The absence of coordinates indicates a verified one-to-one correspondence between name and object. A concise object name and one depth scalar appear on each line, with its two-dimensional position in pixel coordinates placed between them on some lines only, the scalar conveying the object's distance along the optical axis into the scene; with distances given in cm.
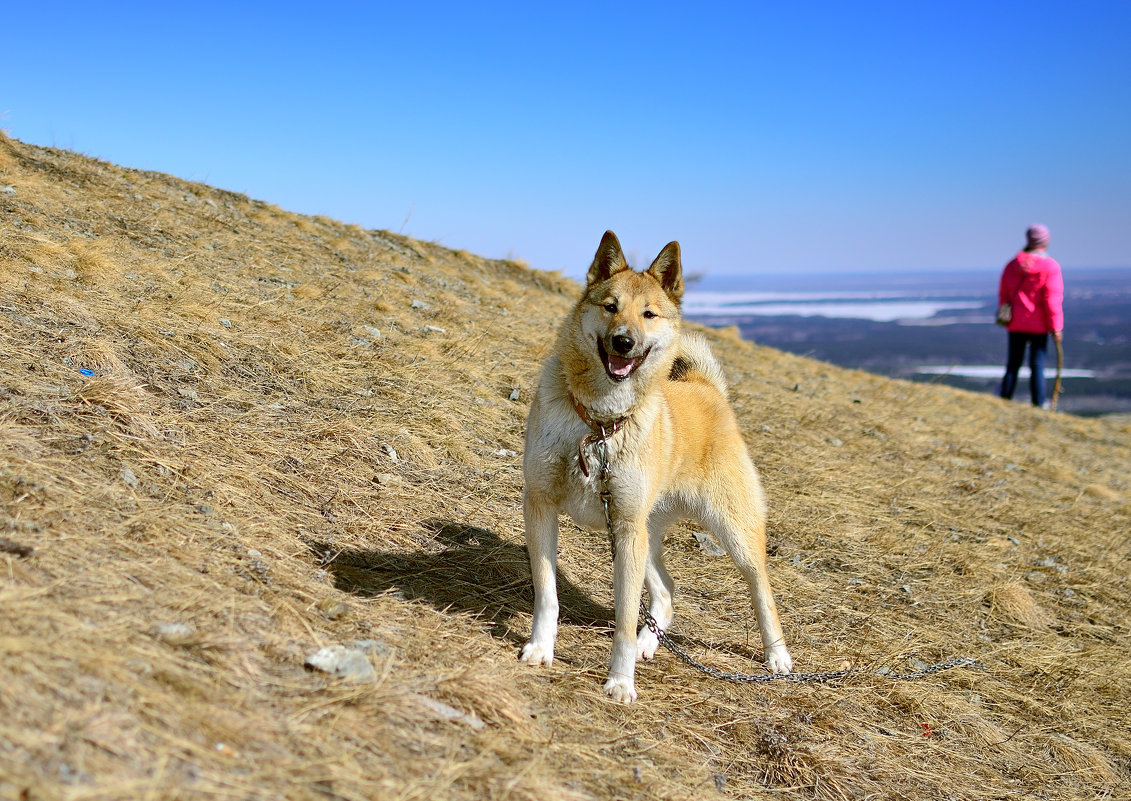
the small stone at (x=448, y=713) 304
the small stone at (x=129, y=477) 392
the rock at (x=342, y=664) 304
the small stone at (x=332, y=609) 360
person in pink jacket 1359
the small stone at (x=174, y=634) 286
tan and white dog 396
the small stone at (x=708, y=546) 621
